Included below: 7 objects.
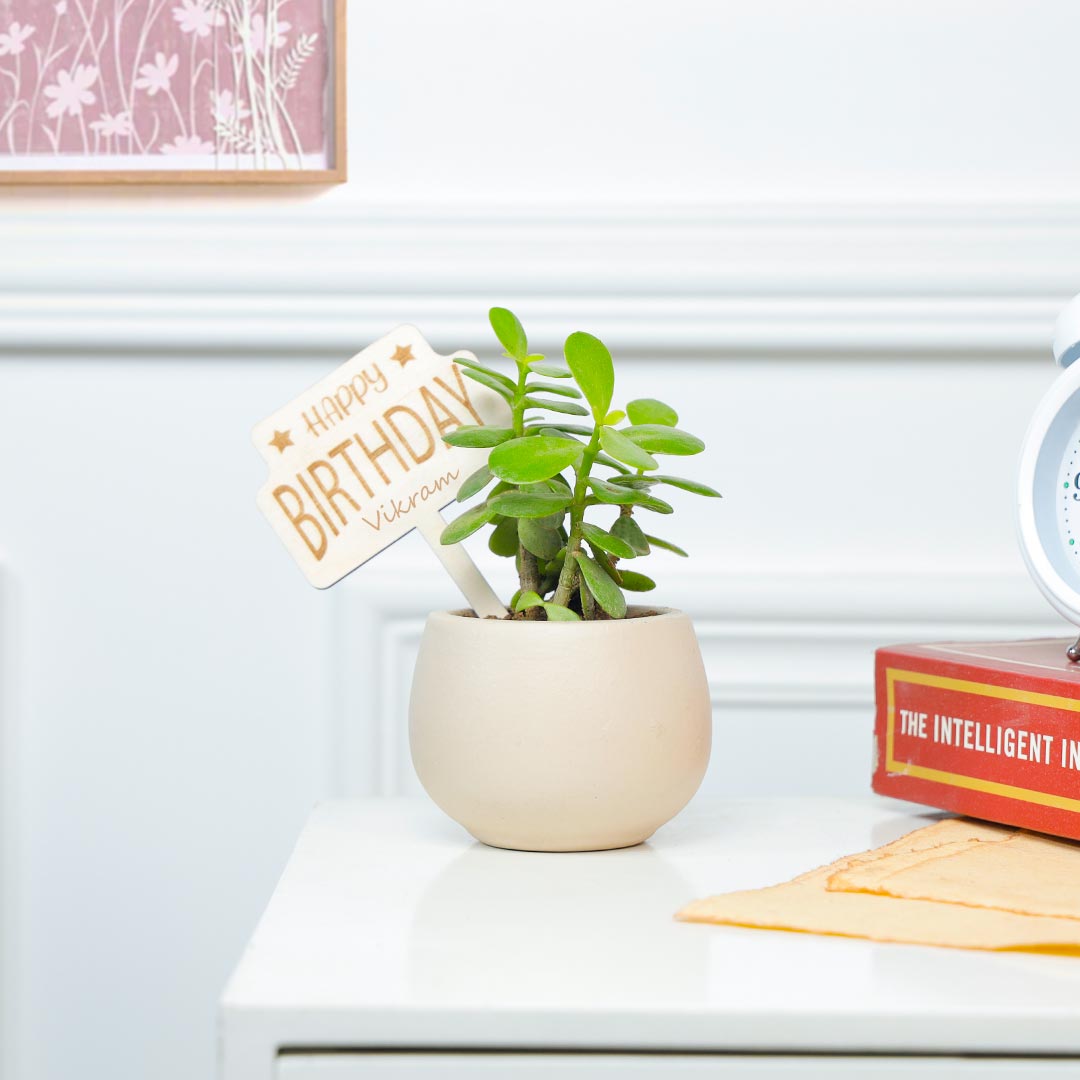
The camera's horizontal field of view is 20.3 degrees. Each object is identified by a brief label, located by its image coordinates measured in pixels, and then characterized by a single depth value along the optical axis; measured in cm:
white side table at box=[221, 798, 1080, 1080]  78
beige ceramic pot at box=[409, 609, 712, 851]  88
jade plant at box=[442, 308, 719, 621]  88
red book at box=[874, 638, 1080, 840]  90
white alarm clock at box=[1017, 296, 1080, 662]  93
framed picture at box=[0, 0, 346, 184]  111
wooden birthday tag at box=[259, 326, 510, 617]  92
